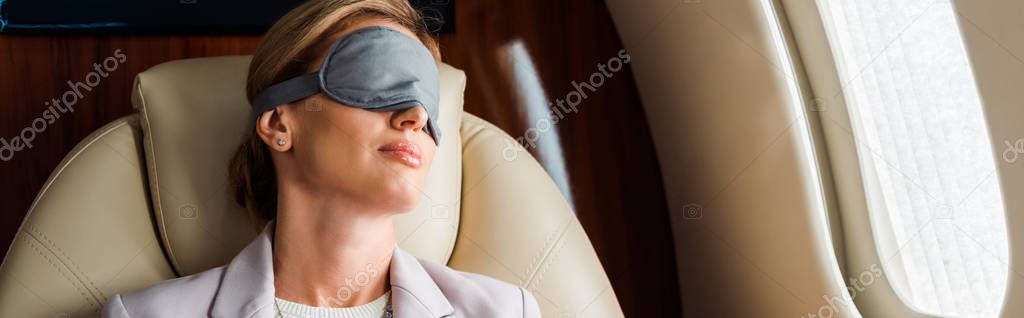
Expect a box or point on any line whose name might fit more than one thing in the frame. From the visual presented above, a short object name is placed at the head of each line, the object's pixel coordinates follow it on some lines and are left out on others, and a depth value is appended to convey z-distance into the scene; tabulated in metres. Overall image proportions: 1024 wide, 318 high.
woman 1.49
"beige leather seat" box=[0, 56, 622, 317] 1.58
